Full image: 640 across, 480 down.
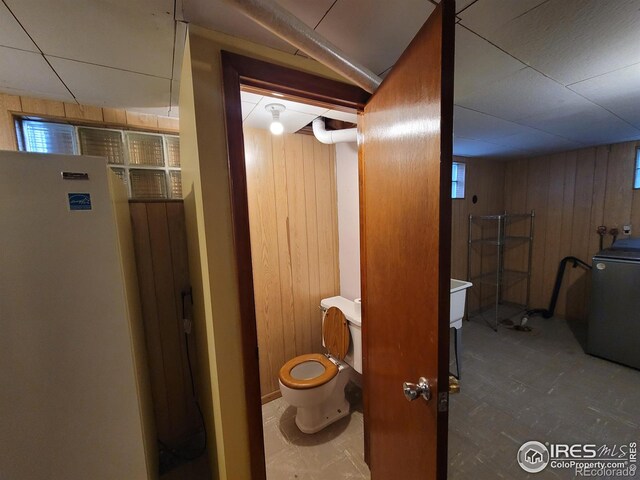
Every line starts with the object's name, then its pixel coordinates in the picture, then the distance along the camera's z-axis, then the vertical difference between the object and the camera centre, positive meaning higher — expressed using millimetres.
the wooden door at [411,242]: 699 -108
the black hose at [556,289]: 3268 -1135
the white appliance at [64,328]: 795 -362
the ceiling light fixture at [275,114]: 1488 +639
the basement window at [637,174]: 2828 +325
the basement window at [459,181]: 3373 +379
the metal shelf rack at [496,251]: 3559 -647
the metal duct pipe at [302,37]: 660 +535
